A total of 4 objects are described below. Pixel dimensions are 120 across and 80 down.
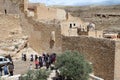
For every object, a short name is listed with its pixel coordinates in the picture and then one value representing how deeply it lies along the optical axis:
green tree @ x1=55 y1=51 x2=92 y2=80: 17.33
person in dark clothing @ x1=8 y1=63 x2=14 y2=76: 17.43
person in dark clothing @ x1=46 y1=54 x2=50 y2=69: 19.24
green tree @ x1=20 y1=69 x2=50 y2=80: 15.72
